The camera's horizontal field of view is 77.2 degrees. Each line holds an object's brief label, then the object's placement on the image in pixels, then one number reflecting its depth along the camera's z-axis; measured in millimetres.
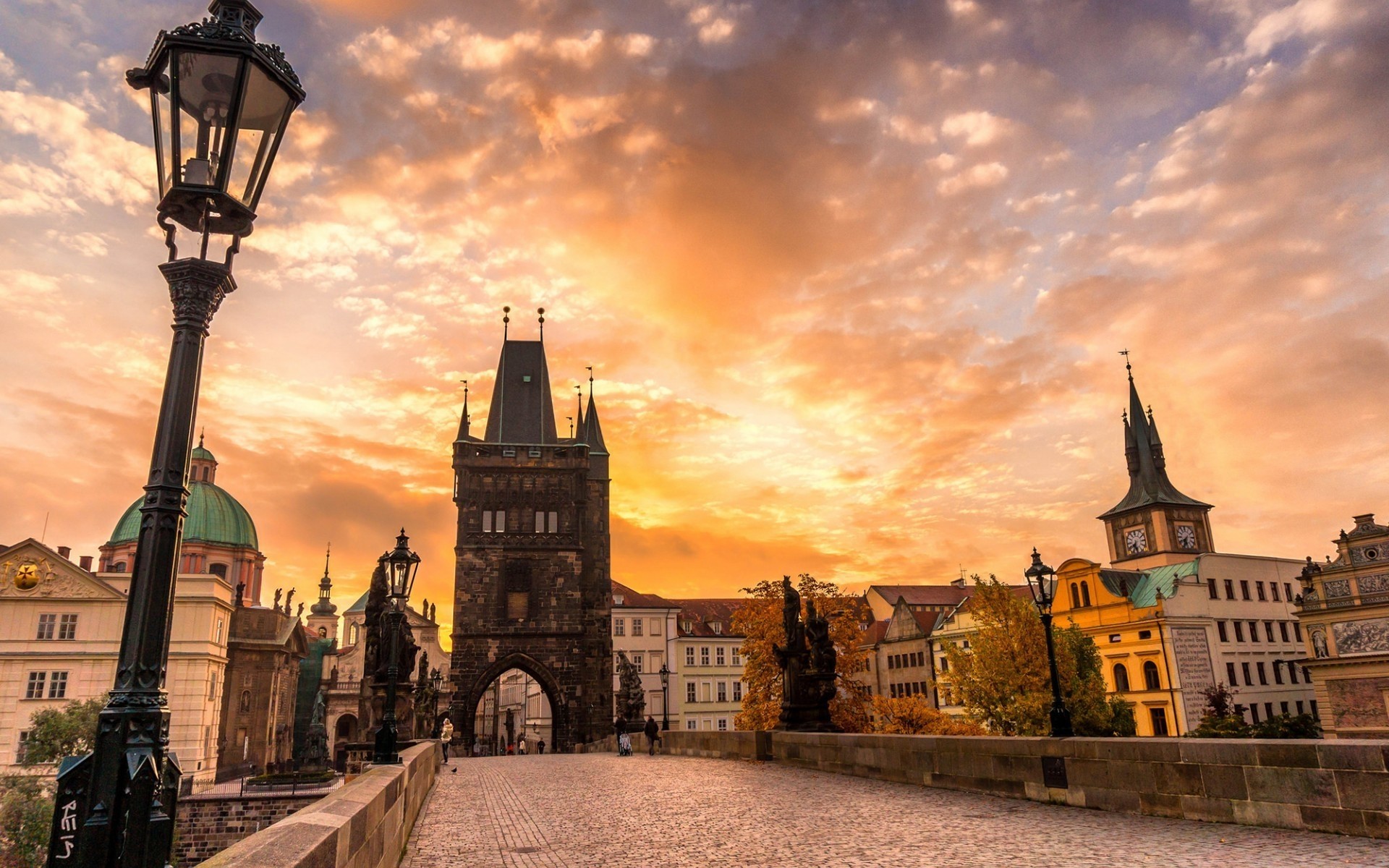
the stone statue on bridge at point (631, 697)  42062
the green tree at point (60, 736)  39938
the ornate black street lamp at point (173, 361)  3680
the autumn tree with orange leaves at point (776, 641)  43938
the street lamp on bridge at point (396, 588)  16922
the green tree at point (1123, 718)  49531
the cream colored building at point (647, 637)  74500
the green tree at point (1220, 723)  38531
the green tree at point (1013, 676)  42688
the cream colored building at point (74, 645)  46844
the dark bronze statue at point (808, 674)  21203
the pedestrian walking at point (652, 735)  34094
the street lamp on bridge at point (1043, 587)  14859
